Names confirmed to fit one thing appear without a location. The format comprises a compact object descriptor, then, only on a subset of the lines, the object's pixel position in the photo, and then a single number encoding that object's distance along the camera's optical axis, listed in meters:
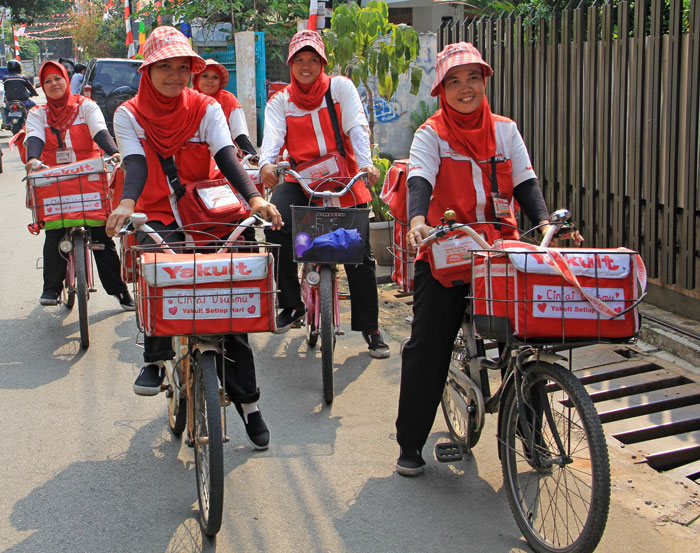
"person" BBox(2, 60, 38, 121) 20.94
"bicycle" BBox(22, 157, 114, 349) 6.42
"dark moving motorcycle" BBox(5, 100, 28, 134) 21.17
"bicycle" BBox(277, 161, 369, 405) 5.43
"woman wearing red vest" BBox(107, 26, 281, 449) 4.28
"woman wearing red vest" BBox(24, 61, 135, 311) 7.03
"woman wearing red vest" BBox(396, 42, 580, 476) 3.93
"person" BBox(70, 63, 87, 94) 20.11
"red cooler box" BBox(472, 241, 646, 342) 3.15
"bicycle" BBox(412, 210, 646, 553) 3.16
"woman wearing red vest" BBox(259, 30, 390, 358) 5.91
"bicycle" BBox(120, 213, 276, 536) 3.38
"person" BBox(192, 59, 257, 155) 7.08
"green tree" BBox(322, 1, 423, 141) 8.84
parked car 18.62
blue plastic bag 5.46
